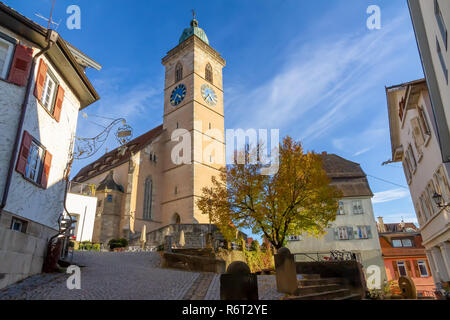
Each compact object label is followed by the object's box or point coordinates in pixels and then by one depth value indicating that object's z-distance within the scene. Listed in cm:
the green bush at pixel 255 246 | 2367
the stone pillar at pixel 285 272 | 917
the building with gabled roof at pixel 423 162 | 1416
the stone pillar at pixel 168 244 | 1837
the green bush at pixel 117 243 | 2561
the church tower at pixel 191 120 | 3406
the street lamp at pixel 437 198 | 1175
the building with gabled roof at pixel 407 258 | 2848
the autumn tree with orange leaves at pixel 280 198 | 1598
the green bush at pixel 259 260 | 2211
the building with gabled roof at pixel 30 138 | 844
